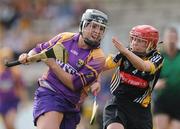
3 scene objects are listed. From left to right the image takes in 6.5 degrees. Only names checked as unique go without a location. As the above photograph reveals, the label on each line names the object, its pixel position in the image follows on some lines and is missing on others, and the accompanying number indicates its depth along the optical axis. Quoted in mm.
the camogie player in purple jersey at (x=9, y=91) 29994
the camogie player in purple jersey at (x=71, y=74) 19157
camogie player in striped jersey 19112
